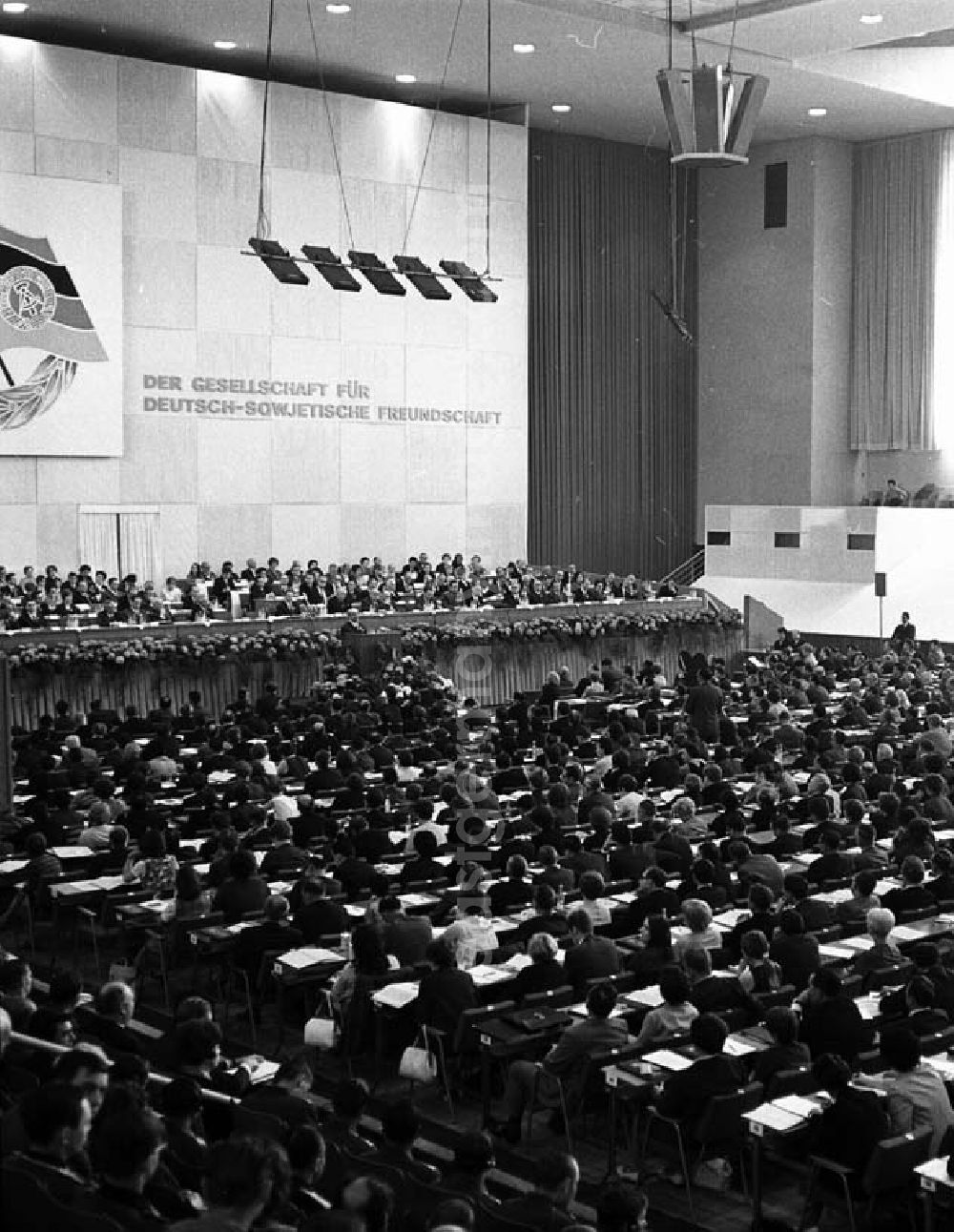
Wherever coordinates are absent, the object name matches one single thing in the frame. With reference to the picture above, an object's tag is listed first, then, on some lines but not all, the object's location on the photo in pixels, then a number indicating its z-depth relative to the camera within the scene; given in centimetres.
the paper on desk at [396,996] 904
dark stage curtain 3431
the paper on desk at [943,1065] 773
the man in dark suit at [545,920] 1014
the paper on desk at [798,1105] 732
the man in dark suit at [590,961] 937
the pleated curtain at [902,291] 3419
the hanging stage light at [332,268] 2053
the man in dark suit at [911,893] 1070
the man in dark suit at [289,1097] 673
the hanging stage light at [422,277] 2198
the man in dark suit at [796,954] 939
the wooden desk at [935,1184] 662
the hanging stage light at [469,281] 2220
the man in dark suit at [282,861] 1166
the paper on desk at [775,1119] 718
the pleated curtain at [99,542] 2669
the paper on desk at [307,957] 958
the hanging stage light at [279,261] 2027
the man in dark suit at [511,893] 1078
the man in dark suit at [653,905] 1071
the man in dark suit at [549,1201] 582
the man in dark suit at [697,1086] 759
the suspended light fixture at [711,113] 1833
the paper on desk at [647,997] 884
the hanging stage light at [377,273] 2147
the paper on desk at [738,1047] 813
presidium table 1967
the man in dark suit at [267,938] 997
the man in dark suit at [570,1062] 825
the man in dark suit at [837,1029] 821
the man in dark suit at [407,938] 982
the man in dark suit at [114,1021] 732
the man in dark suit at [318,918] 1023
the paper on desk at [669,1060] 793
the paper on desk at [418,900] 1091
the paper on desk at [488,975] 929
